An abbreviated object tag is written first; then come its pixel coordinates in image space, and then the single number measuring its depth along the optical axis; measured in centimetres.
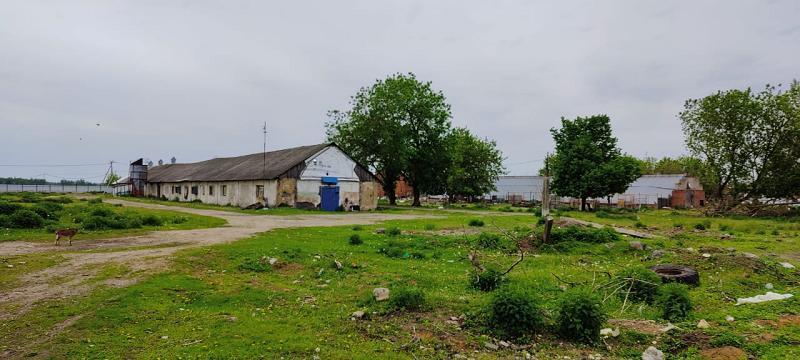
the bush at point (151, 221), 1903
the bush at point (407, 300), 748
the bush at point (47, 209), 1850
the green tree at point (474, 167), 5862
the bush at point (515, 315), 648
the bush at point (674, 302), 726
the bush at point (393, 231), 1690
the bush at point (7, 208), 1723
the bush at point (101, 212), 1872
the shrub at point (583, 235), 1481
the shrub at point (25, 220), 1600
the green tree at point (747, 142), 3634
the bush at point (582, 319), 625
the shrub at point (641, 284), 826
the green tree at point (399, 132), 4262
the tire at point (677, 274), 953
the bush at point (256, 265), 1060
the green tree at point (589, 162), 3916
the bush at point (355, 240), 1452
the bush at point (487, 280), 908
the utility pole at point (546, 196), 2358
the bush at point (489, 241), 1472
